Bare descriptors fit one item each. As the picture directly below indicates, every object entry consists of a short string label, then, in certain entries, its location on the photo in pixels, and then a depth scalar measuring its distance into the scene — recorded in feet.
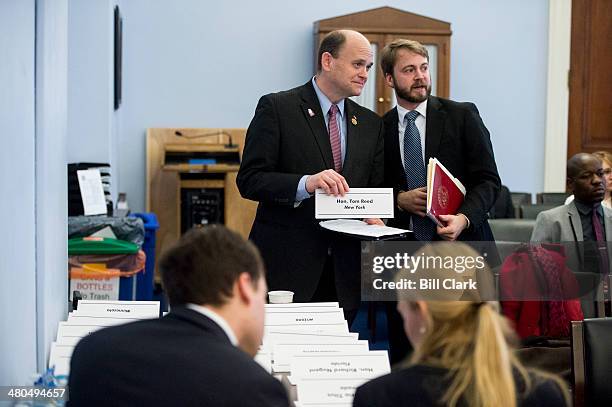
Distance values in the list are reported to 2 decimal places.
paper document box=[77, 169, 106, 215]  21.22
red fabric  14.29
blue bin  22.04
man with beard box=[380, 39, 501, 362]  12.70
